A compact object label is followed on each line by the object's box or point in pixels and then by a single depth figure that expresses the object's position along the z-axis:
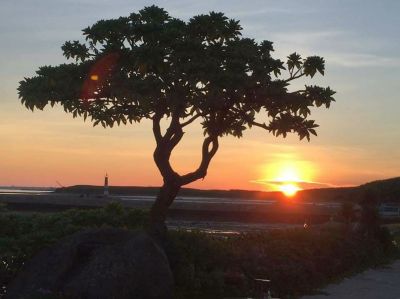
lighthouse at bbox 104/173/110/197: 69.29
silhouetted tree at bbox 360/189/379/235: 25.29
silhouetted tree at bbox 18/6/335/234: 14.58
